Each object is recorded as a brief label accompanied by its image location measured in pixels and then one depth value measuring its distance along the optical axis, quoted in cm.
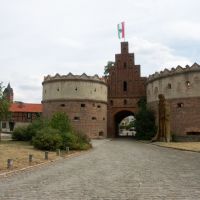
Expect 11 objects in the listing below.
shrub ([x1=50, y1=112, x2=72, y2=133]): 3412
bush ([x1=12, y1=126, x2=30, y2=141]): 4062
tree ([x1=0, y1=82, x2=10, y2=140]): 4269
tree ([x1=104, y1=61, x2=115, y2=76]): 6966
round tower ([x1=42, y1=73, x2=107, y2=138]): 5394
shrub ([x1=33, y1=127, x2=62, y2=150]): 2892
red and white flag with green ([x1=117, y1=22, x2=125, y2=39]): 6256
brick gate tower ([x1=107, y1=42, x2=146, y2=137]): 5969
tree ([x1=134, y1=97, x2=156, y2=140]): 5172
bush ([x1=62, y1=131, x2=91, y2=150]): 3072
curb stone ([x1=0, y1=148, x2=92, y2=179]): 1432
